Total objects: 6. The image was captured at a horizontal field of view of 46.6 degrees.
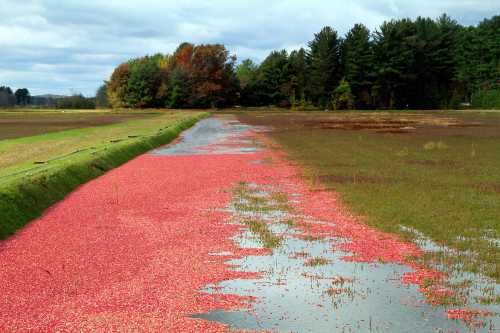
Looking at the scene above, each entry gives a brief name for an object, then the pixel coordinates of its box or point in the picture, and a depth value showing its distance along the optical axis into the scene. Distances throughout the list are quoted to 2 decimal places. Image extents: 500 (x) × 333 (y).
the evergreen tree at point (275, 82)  134.12
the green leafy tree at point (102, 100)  183.05
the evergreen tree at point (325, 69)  126.31
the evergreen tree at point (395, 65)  118.12
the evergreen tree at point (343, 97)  121.25
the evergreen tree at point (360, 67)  121.81
